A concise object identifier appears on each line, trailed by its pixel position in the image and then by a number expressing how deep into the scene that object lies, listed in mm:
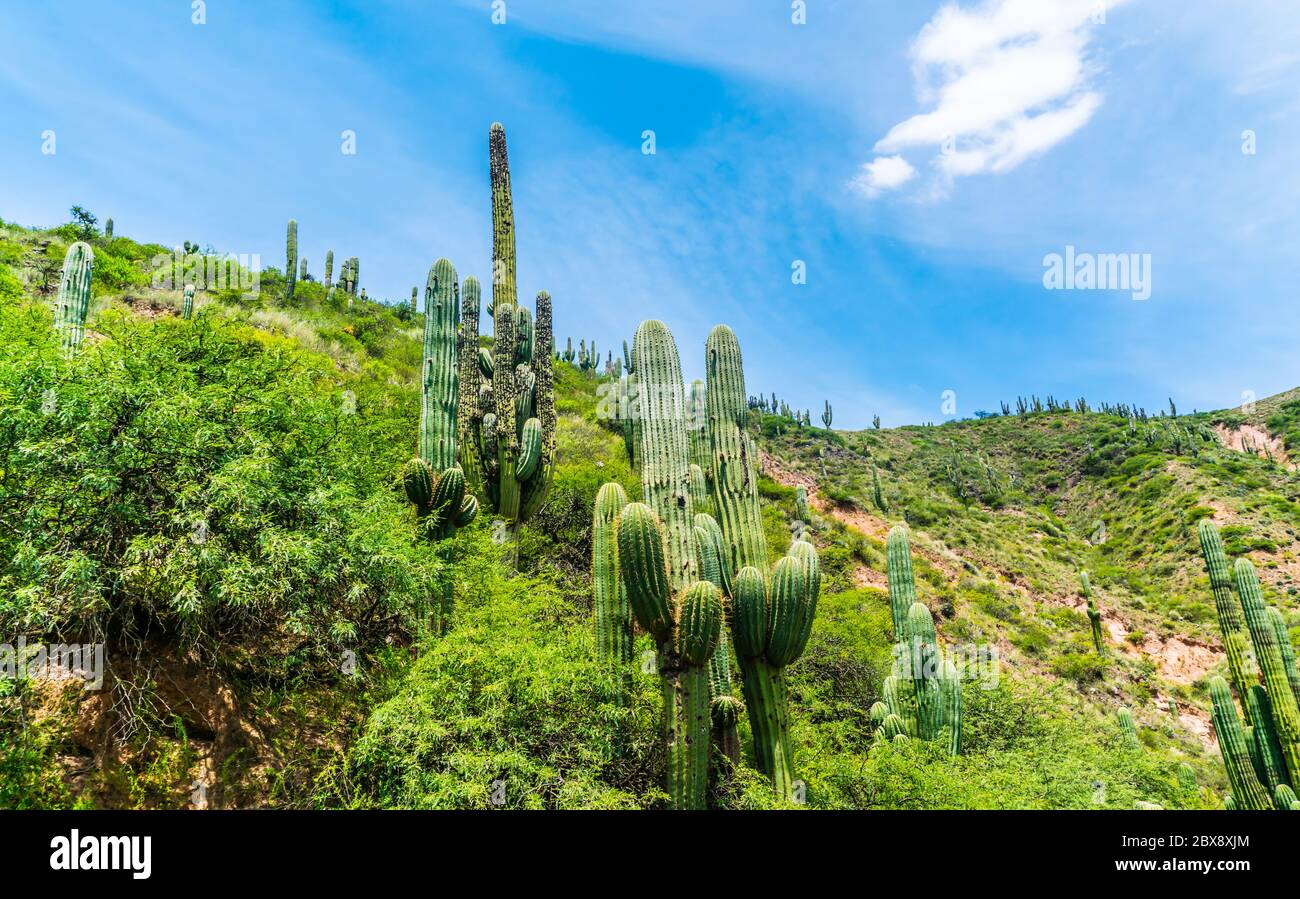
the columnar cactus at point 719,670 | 7586
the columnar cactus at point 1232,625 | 13414
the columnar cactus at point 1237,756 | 12656
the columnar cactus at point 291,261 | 27797
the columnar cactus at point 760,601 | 7273
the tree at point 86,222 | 27062
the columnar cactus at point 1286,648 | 12266
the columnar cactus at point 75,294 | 9992
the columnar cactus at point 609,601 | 8688
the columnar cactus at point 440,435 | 10133
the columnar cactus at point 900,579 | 12156
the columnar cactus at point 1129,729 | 14781
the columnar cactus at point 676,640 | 6434
